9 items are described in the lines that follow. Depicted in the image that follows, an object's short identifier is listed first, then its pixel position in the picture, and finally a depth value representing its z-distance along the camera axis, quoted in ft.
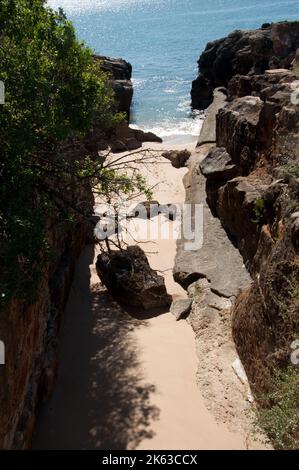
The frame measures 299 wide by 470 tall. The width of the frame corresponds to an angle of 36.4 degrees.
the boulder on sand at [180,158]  72.38
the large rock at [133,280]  38.32
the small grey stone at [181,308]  37.32
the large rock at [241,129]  44.16
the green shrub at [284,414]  21.49
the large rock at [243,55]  112.88
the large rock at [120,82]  98.22
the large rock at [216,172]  47.39
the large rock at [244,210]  36.18
